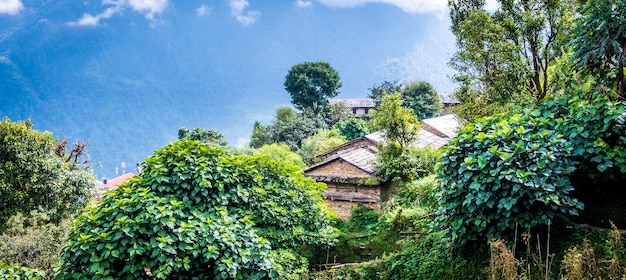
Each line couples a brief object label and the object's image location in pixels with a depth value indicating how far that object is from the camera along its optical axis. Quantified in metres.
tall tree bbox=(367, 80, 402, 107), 48.34
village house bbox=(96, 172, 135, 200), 44.52
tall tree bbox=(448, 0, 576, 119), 10.66
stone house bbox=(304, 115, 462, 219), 16.25
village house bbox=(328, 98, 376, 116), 55.16
